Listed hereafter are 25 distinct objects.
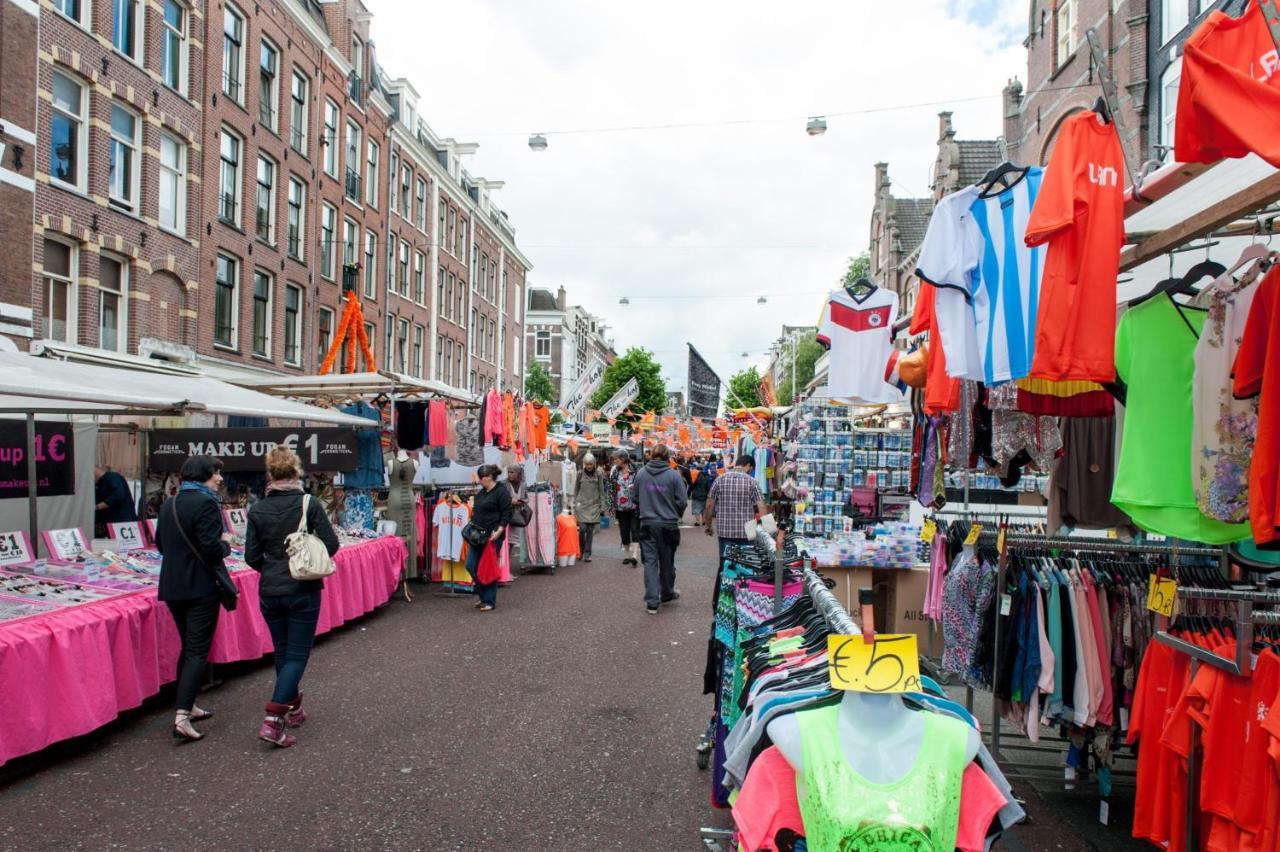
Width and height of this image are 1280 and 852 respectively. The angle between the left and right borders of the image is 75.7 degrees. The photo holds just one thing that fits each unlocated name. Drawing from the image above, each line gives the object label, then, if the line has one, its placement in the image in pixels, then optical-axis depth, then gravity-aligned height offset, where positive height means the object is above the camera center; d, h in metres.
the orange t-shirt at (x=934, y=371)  4.09 +0.31
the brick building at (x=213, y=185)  13.92 +5.37
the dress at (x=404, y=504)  10.73 -1.05
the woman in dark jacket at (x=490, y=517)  9.30 -1.05
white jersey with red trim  6.19 +0.67
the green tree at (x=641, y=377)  54.72 +3.44
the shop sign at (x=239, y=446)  8.56 -0.27
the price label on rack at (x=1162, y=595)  3.26 -0.63
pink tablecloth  4.45 -1.52
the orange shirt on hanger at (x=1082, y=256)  2.76 +0.61
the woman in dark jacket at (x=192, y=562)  5.15 -0.90
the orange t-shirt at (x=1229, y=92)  1.91 +0.83
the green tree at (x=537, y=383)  51.78 +2.69
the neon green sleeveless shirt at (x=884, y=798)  1.89 -0.86
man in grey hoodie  9.35 -1.02
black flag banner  21.91 +1.10
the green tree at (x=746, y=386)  71.06 +3.97
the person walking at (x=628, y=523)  13.69 -1.66
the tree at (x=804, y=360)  60.93 +5.30
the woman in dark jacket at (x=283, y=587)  4.97 -1.01
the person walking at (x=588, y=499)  14.48 -1.32
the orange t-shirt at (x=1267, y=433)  2.32 +0.02
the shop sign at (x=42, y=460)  6.83 -0.38
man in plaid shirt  8.59 -0.80
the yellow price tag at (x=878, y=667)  2.00 -0.57
